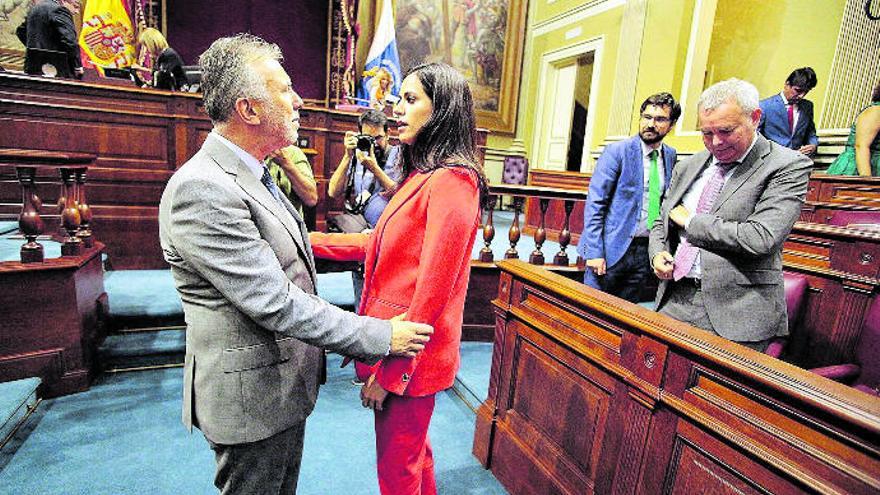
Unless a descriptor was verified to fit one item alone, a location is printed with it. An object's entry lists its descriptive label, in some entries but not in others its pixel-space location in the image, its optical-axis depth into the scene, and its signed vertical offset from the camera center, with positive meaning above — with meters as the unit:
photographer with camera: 2.52 -0.10
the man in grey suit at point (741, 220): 1.51 -0.09
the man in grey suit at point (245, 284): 0.90 -0.27
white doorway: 8.30 +1.43
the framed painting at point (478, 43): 8.48 +2.47
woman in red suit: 1.12 -0.22
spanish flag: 6.66 +1.60
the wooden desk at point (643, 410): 0.93 -0.57
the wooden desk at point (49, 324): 2.34 -0.99
